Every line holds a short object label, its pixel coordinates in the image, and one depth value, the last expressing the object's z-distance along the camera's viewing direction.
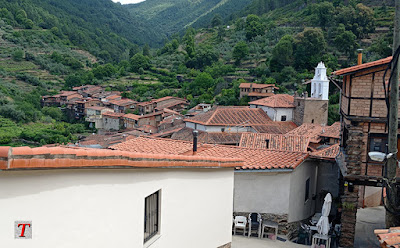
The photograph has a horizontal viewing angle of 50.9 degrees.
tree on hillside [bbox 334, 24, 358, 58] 60.94
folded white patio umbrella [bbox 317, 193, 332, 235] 11.13
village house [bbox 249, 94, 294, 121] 39.69
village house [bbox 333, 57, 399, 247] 11.77
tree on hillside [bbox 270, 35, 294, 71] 61.47
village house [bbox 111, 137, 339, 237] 11.31
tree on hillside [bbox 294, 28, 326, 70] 60.84
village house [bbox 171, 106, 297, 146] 33.84
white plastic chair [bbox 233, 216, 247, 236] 10.78
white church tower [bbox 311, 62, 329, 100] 38.69
